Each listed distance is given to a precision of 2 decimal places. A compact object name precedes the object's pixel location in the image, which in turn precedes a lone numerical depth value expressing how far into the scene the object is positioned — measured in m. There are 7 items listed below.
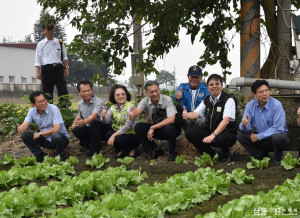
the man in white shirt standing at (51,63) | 10.09
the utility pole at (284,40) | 9.88
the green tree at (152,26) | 9.55
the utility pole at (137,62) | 11.00
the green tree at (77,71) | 64.56
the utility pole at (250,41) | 9.77
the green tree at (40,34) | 74.88
